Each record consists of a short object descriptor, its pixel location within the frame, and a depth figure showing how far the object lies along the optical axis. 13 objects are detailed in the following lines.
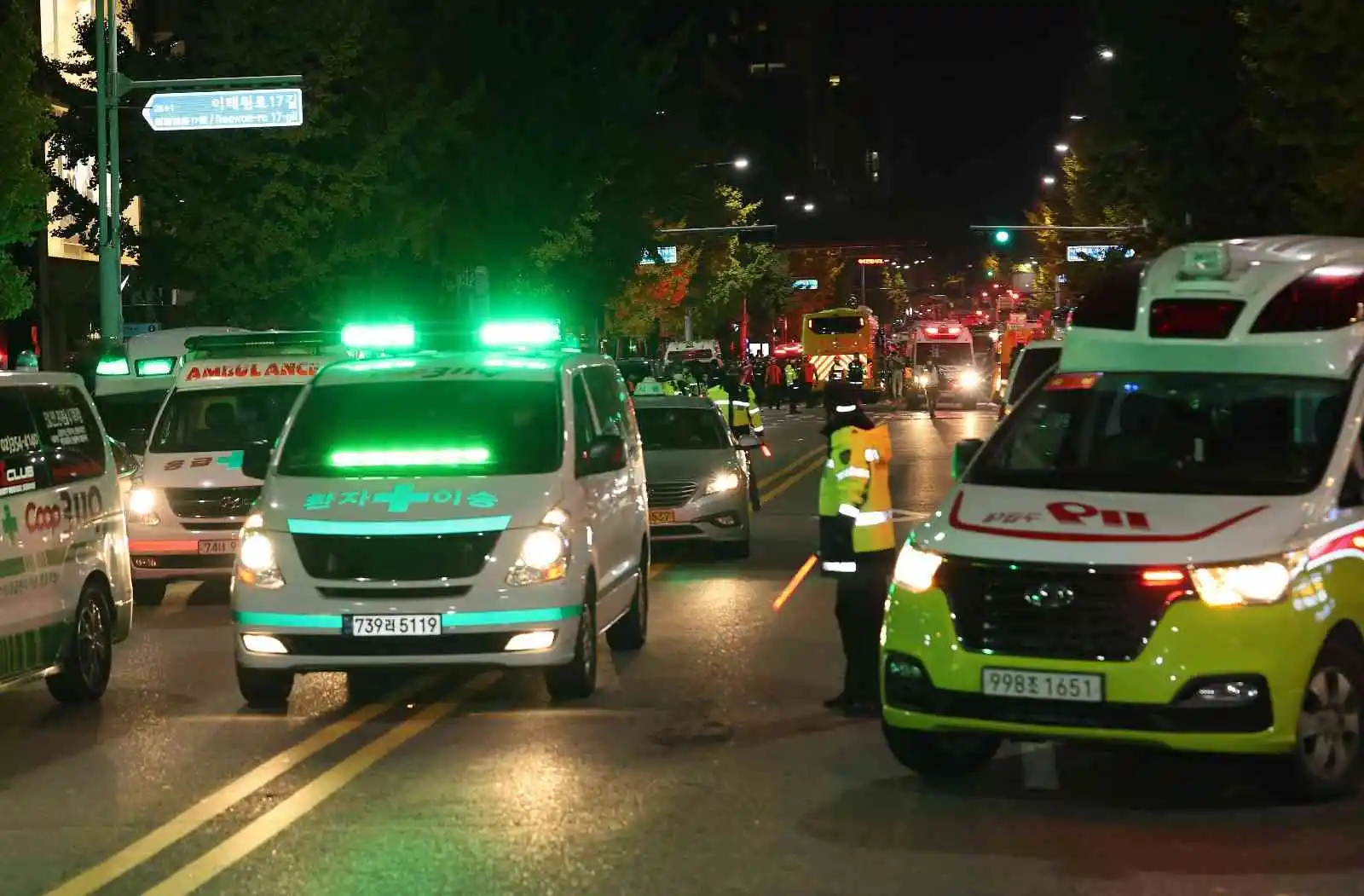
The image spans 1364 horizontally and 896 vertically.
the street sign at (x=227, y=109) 27.91
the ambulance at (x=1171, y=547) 8.23
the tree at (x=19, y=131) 28.84
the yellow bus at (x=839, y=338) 73.81
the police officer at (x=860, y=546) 11.06
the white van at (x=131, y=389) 20.86
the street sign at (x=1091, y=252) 67.97
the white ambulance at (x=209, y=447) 16.39
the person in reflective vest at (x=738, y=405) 25.45
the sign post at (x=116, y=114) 27.97
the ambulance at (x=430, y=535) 10.83
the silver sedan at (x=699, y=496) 19.31
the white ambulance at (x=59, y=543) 10.78
